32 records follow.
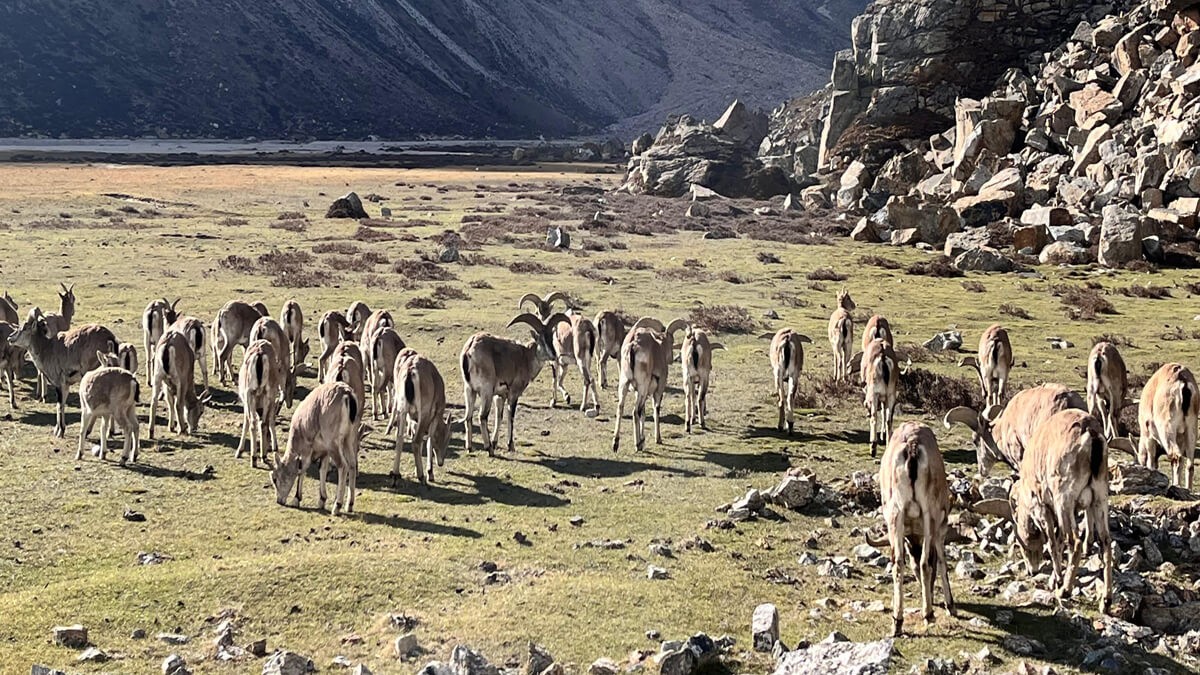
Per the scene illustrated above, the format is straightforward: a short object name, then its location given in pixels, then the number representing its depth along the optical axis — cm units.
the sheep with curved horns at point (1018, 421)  1484
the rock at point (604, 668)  1062
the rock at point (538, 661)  1043
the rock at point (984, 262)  4594
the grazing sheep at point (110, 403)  1748
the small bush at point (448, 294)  3509
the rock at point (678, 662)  1042
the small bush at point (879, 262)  4731
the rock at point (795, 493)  1584
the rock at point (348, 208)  6084
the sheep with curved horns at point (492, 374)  1952
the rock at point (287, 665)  1033
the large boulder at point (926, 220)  5675
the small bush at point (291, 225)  5419
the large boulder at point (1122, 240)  4566
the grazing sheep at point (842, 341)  2431
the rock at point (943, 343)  2858
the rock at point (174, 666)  1038
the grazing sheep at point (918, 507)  1153
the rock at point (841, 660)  973
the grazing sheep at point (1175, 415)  1614
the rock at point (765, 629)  1116
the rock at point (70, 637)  1099
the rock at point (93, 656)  1070
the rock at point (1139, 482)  1558
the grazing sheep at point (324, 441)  1534
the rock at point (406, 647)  1084
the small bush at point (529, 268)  4278
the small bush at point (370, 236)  5094
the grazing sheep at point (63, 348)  2053
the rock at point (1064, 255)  4728
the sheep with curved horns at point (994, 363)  2197
